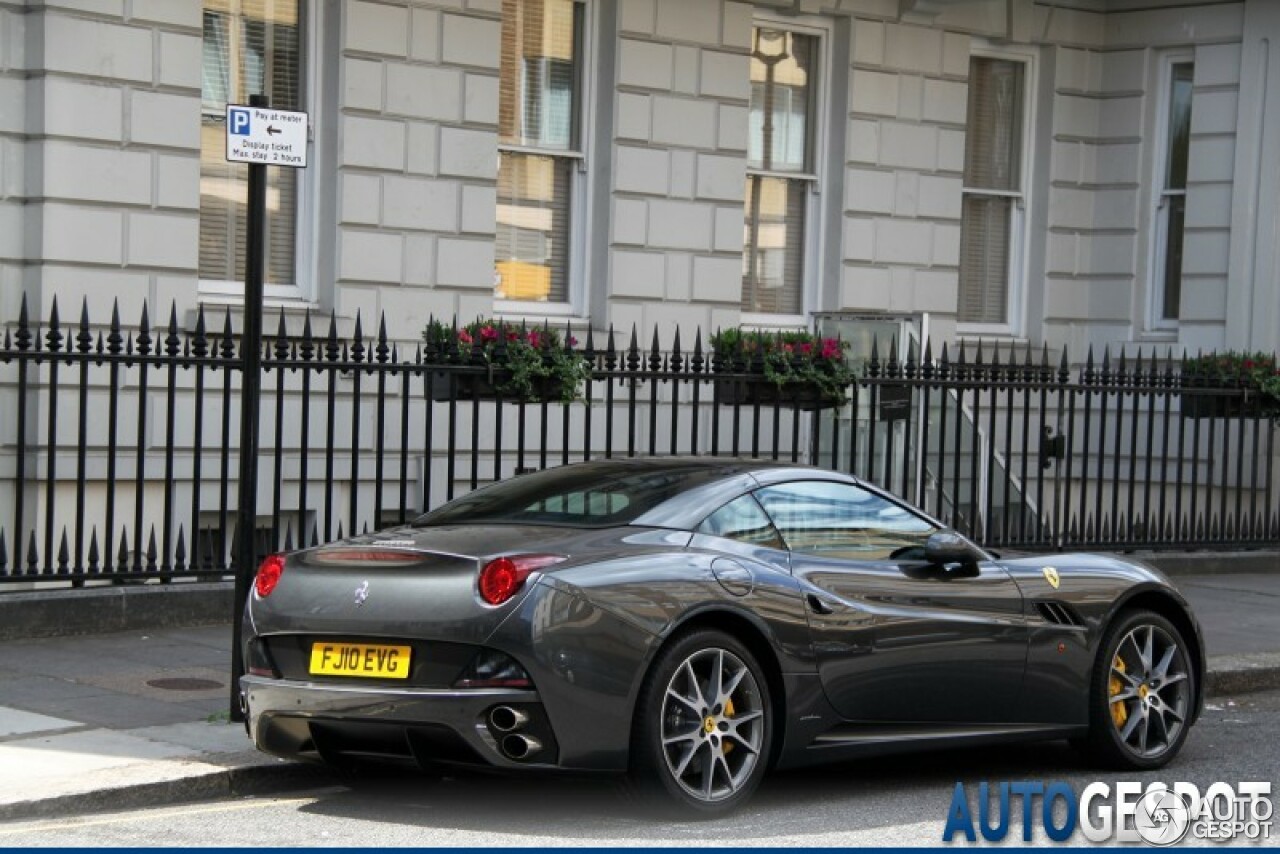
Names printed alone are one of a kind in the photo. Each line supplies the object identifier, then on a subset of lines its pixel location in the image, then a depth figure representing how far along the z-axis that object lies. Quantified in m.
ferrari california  7.57
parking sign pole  9.43
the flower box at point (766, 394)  14.61
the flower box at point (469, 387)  13.27
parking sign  9.27
